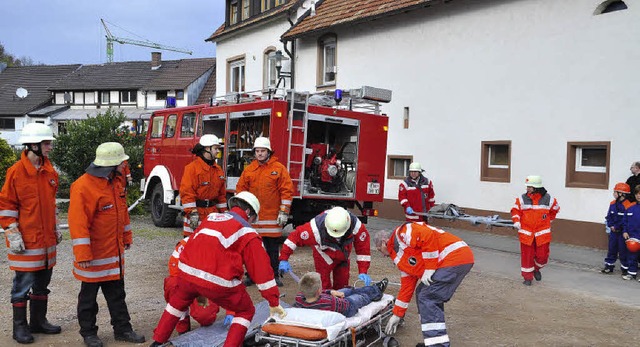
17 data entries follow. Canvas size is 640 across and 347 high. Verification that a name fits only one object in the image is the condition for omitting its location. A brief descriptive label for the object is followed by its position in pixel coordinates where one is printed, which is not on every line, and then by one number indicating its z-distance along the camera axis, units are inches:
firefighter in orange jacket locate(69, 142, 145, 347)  199.5
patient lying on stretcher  206.2
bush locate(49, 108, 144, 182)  662.5
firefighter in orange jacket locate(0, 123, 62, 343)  208.4
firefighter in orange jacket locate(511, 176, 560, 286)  337.7
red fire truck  396.2
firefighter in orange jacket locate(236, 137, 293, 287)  303.9
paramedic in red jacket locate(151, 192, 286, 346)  173.2
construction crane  3999.5
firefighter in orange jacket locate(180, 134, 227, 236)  295.4
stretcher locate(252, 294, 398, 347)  184.4
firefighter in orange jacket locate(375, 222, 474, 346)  196.2
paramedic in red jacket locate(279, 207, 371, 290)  228.7
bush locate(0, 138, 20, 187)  582.6
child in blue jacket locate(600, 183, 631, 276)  361.7
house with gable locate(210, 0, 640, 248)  443.8
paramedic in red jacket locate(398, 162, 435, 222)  456.4
